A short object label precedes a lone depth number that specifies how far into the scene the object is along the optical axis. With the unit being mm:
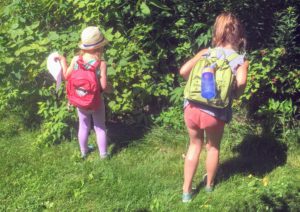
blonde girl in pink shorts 4156
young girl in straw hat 4719
